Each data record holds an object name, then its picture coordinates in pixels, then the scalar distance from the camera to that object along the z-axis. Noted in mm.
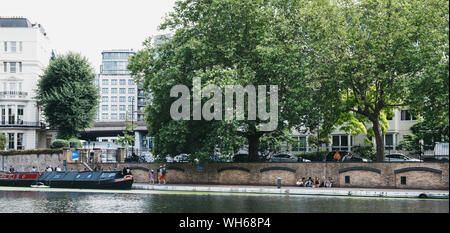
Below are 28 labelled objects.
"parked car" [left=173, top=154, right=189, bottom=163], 42878
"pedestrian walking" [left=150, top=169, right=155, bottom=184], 41969
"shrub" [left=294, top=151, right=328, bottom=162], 46325
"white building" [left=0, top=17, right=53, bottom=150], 62094
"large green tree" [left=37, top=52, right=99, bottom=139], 56250
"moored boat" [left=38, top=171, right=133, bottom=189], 39062
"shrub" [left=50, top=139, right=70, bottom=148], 51719
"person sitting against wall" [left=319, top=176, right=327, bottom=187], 36822
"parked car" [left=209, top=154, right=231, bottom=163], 38403
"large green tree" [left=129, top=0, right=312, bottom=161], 36438
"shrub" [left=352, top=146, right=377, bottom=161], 45728
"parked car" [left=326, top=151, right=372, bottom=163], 41744
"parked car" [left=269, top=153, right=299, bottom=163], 47969
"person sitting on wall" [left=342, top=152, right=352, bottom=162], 40856
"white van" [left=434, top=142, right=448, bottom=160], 35016
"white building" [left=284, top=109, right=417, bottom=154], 52344
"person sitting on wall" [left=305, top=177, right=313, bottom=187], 36900
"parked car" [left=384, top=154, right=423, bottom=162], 41875
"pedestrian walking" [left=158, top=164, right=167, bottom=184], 41512
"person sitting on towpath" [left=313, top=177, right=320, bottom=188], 36844
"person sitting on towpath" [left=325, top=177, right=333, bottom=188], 36594
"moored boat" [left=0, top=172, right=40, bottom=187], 43781
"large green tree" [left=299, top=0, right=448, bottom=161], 32594
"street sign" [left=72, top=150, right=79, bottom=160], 47606
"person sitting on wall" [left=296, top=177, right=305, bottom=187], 37250
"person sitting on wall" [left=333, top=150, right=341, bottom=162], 40344
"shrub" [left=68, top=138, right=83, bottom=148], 54531
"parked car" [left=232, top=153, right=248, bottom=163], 42044
